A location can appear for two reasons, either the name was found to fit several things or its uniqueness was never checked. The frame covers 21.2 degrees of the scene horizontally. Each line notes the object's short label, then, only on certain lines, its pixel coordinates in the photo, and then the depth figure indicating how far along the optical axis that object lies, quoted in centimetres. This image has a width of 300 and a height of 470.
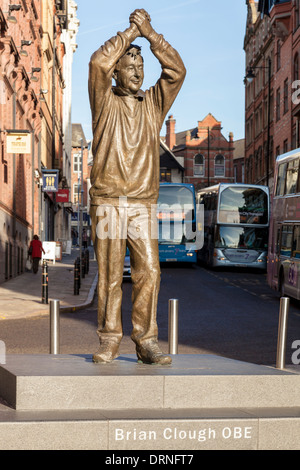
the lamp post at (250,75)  4079
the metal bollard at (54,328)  843
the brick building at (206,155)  9606
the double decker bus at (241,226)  3631
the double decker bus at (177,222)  3641
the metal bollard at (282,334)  980
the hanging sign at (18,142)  2617
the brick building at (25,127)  2719
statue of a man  667
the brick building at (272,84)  4638
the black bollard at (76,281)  2208
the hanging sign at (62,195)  4745
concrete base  507
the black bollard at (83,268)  2988
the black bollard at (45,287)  1948
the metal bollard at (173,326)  900
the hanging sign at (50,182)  3934
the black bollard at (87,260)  3339
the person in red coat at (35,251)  3356
